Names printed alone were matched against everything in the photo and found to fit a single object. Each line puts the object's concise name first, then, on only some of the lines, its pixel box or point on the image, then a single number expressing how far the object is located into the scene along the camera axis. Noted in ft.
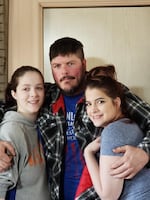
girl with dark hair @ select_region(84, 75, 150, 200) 4.12
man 5.21
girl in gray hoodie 4.93
